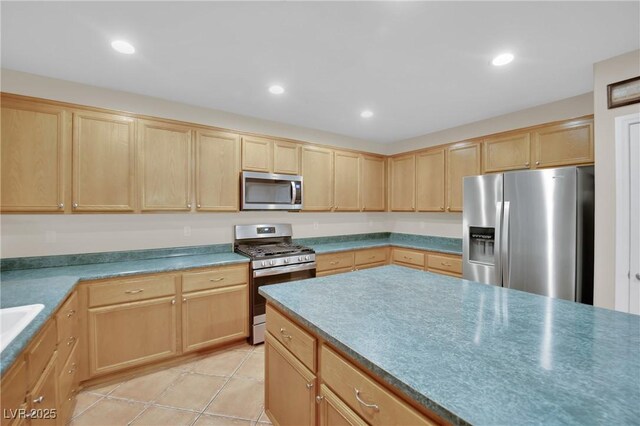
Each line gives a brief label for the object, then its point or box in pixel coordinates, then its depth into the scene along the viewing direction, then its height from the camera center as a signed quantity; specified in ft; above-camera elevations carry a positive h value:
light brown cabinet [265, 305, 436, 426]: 2.90 -2.42
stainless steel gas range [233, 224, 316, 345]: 9.59 -1.70
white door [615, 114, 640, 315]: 6.47 -0.04
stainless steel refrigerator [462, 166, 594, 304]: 7.73 -0.57
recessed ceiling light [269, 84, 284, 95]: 8.53 +3.86
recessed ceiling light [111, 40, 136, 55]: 6.23 +3.83
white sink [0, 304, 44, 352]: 4.25 -1.66
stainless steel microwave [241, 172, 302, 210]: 10.62 +0.86
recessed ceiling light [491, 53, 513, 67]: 6.68 +3.79
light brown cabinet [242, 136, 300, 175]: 10.82 +2.34
